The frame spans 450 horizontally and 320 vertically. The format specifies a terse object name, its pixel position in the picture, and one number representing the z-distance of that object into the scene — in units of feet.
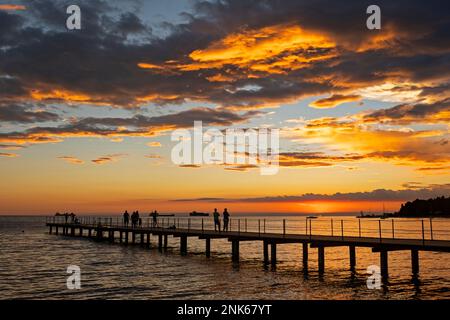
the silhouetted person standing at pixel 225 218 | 133.64
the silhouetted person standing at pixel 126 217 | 202.66
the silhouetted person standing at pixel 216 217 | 137.08
